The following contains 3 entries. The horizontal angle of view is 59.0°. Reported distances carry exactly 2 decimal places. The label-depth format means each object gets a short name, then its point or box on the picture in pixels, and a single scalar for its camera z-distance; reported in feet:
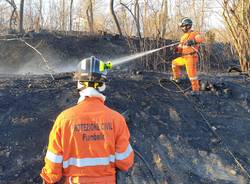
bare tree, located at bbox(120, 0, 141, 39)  32.44
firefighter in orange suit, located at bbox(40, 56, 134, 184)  6.05
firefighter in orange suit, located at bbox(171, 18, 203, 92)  16.98
